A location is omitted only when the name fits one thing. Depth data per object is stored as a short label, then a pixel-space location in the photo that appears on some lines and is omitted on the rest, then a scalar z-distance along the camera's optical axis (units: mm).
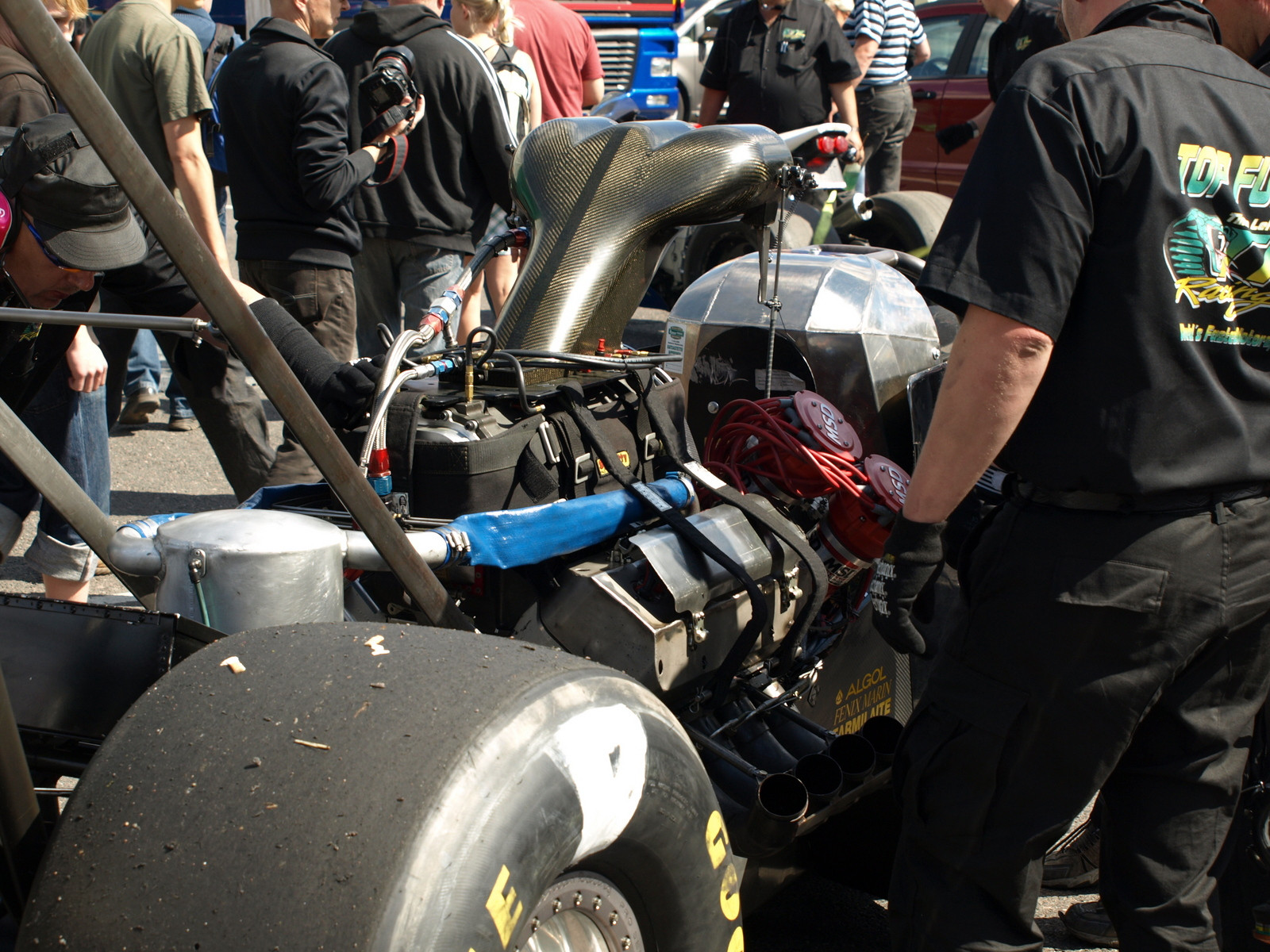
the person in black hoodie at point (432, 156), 4766
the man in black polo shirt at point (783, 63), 6676
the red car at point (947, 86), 8422
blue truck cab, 10539
